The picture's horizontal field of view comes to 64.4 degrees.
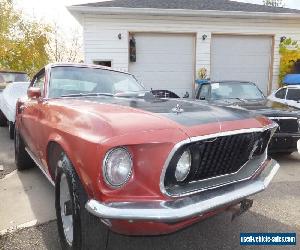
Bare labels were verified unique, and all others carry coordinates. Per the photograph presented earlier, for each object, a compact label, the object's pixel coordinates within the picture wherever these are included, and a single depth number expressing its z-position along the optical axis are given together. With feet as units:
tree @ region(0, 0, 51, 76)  50.29
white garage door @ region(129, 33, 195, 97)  28.75
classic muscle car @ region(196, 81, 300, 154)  12.10
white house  27.94
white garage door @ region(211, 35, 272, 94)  30.05
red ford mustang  4.62
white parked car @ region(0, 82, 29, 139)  16.83
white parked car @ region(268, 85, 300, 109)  21.64
